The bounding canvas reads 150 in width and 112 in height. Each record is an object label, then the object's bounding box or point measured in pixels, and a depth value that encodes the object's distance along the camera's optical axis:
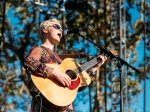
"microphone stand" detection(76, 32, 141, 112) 4.13
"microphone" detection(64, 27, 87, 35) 4.37
